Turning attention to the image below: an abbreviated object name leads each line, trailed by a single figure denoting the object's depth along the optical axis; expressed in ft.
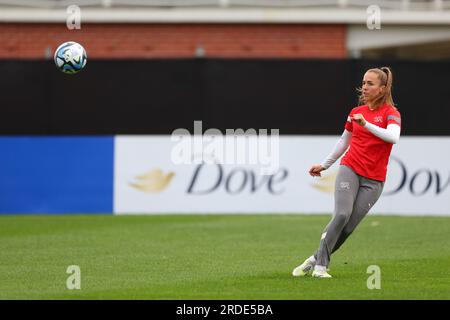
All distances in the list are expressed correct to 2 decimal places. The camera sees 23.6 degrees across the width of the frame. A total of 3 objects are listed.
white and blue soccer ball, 46.09
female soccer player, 34.14
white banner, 64.13
